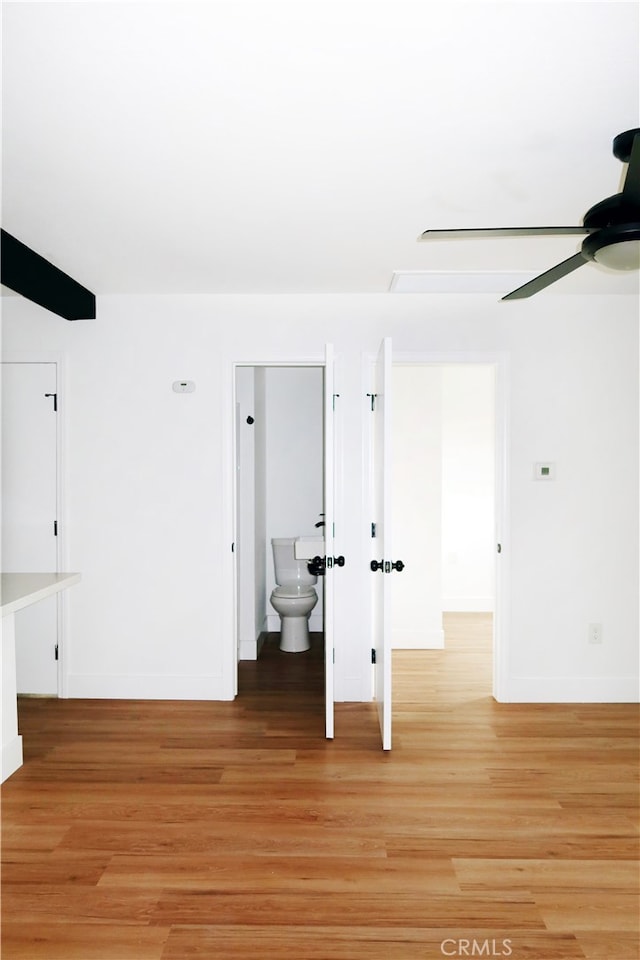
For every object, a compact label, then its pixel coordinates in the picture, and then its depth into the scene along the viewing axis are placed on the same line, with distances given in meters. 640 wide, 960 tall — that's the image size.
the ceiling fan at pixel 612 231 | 1.72
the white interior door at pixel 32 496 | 3.98
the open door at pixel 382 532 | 3.21
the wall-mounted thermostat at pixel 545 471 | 3.96
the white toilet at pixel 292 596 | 5.04
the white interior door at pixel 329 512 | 3.30
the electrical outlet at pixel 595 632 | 3.97
